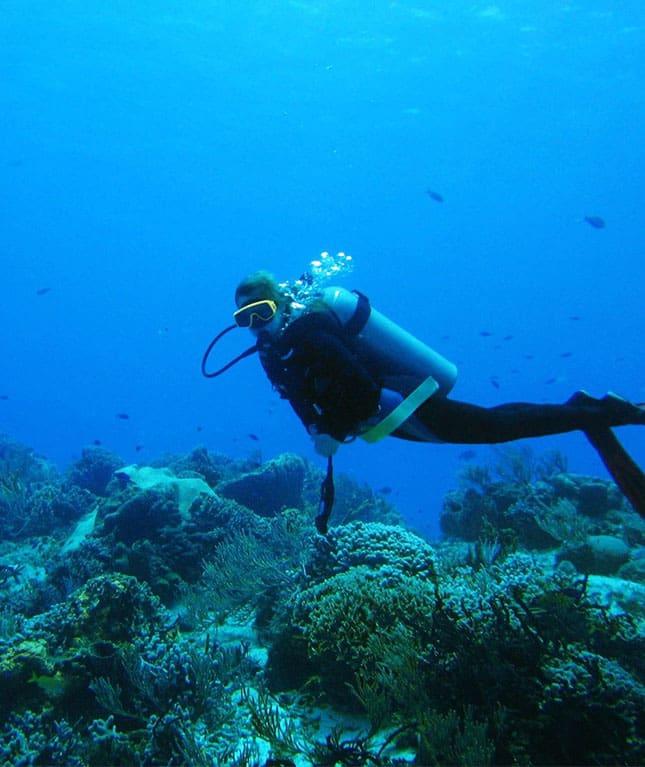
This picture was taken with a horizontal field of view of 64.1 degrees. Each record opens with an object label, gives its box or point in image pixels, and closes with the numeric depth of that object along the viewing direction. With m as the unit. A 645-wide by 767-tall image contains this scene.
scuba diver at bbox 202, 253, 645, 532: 4.40
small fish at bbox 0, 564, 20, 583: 9.92
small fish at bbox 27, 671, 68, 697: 5.09
